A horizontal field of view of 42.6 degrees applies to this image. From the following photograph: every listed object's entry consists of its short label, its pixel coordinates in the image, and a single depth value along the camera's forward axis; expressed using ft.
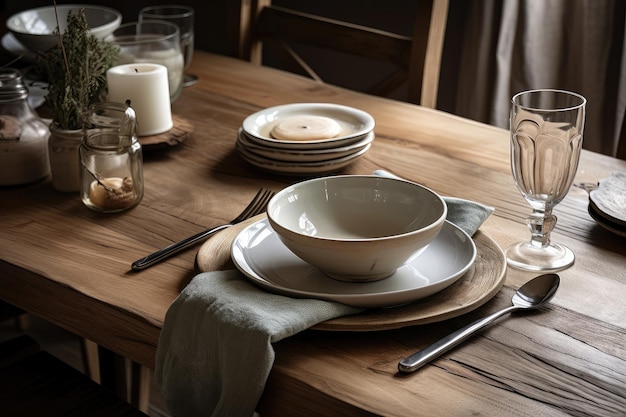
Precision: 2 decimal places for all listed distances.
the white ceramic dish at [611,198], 3.52
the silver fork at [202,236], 3.22
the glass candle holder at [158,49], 4.81
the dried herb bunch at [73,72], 3.79
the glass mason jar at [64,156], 3.86
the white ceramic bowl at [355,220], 2.75
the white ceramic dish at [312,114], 4.14
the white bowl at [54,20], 5.72
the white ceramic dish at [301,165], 4.12
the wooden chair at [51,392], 3.76
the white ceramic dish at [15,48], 5.75
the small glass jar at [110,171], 3.70
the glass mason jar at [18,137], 3.95
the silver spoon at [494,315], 2.52
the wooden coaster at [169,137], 4.38
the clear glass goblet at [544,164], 3.17
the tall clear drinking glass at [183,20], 5.57
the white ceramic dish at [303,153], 4.12
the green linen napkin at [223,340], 2.52
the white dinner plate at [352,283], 2.74
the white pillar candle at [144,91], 4.35
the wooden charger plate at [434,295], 2.67
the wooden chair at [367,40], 5.63
